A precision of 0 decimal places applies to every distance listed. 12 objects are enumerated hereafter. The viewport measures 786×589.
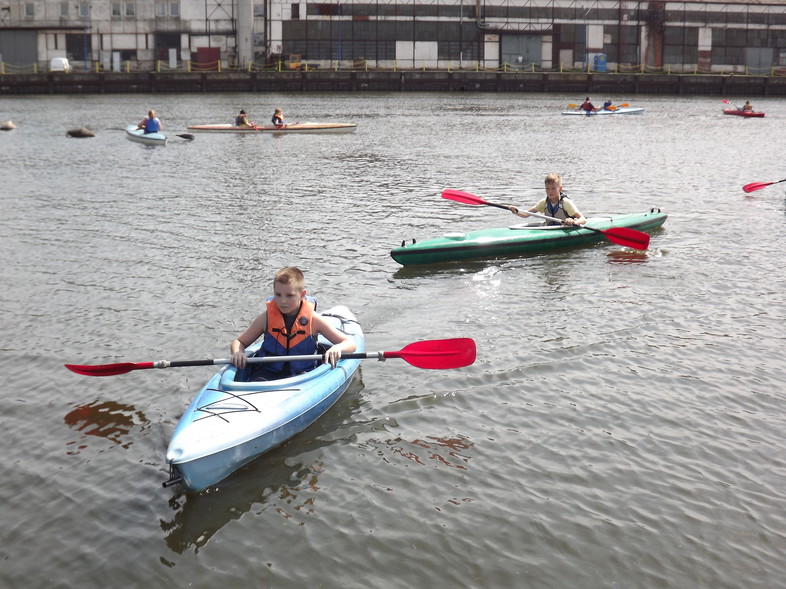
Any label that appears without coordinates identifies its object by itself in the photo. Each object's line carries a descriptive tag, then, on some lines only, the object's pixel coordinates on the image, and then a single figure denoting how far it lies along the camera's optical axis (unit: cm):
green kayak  1309
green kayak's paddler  1395
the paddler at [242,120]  3319
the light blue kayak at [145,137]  2967
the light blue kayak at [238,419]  643
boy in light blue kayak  742
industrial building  6366
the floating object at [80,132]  3194
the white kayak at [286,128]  3319
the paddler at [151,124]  3033
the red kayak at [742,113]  4409
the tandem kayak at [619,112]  4503
